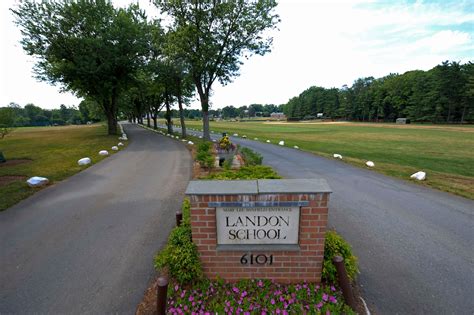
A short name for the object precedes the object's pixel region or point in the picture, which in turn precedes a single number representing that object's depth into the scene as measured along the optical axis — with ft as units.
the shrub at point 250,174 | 15.46
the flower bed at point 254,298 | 8.38
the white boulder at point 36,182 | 23.70
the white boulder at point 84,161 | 34.68
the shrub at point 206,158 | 28.76
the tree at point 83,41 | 62.95
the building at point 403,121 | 199.48
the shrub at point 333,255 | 9.43
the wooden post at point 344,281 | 8.68
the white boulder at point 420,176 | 25.82
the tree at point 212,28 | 48.67
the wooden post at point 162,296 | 7.96
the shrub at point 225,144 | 32.37
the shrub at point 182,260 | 9.45
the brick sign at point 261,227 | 8.82
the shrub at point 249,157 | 27.04
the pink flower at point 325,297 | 8.66
